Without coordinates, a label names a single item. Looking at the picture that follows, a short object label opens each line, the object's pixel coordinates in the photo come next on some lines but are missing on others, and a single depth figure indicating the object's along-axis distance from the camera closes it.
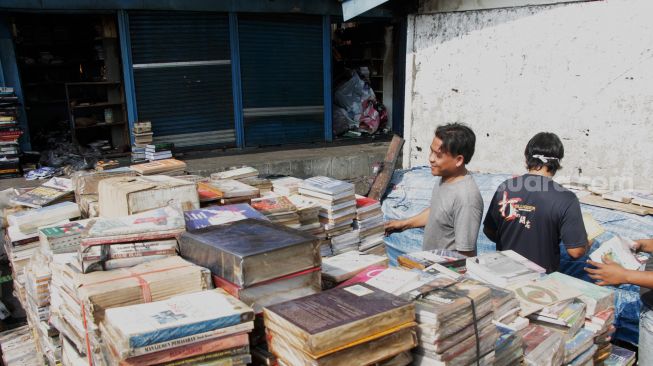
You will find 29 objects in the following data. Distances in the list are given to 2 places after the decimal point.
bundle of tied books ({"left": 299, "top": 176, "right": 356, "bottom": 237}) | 3.62
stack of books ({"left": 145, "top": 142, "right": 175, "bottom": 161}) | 9.06
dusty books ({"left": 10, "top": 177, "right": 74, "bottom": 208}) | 3.78
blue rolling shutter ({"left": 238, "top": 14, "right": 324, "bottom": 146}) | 10.34
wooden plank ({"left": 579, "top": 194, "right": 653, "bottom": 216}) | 4.87
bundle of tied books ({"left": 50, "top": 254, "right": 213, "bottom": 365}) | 2.01
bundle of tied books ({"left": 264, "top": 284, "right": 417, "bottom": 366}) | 1.71
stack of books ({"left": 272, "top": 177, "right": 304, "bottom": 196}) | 3.98
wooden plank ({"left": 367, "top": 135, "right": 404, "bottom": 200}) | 6.68
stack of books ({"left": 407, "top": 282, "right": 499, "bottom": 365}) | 1.95
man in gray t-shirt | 3.45
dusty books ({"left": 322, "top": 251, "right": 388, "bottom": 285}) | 2.52
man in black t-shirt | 3.39
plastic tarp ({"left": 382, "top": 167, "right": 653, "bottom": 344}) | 4.46
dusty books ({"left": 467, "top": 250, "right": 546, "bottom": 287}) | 2.77
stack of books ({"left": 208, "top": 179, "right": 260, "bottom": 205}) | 3.46
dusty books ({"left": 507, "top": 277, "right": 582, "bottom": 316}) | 2.58
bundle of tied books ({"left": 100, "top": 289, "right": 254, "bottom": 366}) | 1.70
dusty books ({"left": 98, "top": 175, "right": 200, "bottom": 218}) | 2.89
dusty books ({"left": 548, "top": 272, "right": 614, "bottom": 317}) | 2.82
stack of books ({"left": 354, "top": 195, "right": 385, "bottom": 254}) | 3.83
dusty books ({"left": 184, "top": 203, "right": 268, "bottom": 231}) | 2.78
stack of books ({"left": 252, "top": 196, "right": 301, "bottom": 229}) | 3.27
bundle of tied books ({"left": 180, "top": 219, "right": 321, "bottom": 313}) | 2.08
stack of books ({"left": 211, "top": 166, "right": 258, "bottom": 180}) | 4.17
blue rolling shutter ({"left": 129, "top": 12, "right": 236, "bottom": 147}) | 9.17
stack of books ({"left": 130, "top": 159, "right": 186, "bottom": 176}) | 3.90
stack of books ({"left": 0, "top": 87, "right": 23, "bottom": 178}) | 7.96
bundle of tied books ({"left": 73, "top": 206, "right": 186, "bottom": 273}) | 2.26
